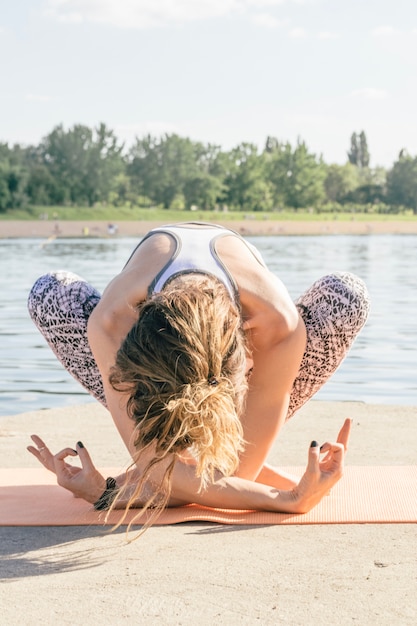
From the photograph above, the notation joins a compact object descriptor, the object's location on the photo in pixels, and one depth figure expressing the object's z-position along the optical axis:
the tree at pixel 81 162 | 62.81
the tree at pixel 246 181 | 72.44
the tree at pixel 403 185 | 86.88
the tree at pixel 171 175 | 68.88
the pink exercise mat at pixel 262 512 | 2.87
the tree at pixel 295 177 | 77.06
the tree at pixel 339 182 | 88.25
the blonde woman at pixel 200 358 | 2.38
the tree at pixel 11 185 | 54.47
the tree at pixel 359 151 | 118.44
